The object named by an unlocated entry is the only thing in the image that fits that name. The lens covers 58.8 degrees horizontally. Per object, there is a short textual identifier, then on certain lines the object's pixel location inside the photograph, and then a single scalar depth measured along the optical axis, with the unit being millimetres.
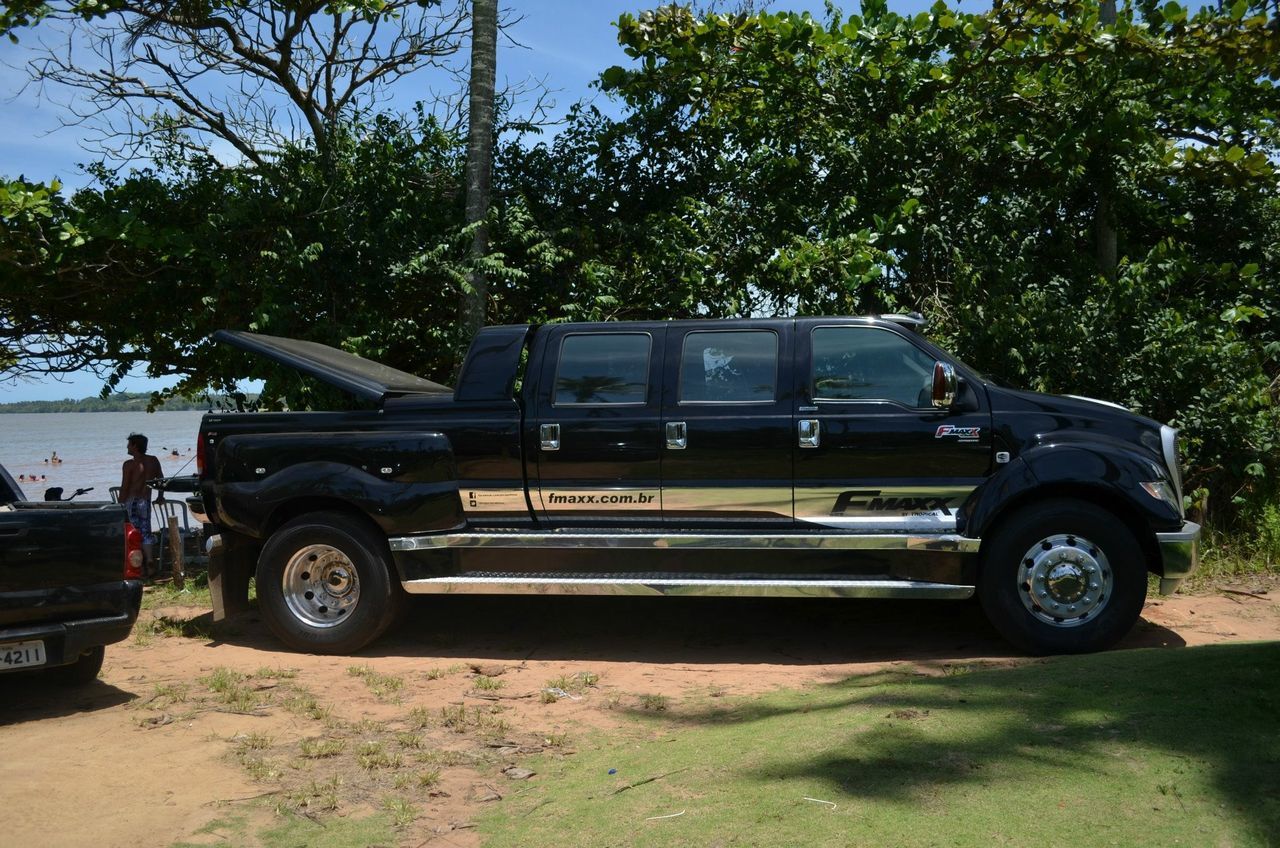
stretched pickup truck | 6918
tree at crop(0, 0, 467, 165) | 12680
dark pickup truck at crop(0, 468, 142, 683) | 6047
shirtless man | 11688
